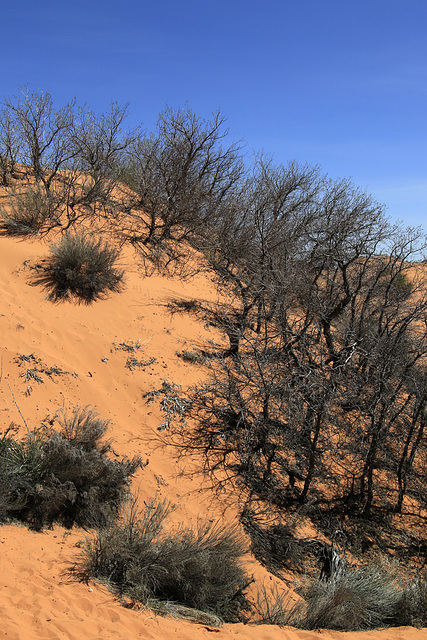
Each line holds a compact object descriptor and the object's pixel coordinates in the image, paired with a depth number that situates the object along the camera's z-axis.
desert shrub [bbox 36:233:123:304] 8.64
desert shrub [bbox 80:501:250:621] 3.83
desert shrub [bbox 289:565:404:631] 4.09
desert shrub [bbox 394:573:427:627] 4.51
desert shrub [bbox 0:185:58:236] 10.02
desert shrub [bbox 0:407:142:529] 4.45
